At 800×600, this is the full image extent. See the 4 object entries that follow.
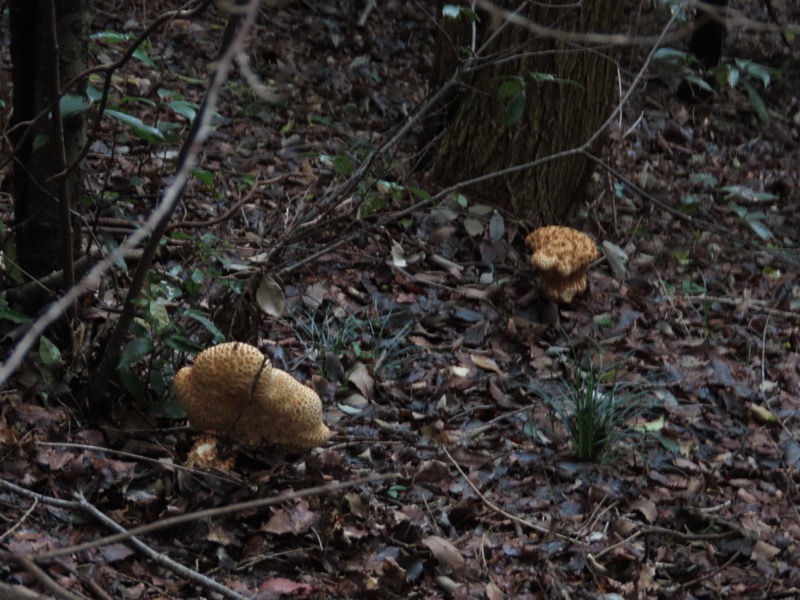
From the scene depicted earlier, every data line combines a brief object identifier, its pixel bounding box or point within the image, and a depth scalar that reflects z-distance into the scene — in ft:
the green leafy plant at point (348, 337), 28.66
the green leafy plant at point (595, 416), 25.02
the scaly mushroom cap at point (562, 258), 31.42
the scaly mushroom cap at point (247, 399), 20.44
